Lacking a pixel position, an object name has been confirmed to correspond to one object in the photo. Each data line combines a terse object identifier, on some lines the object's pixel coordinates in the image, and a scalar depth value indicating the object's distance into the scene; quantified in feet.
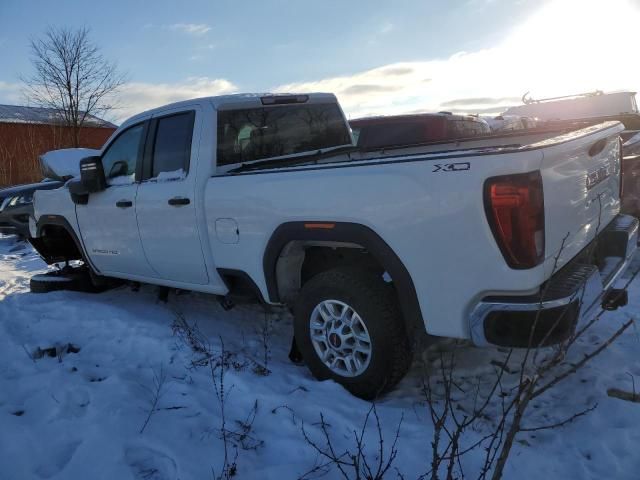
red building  69.62
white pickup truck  7.88
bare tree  77.61
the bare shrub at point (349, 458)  7.75
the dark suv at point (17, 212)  30.12
